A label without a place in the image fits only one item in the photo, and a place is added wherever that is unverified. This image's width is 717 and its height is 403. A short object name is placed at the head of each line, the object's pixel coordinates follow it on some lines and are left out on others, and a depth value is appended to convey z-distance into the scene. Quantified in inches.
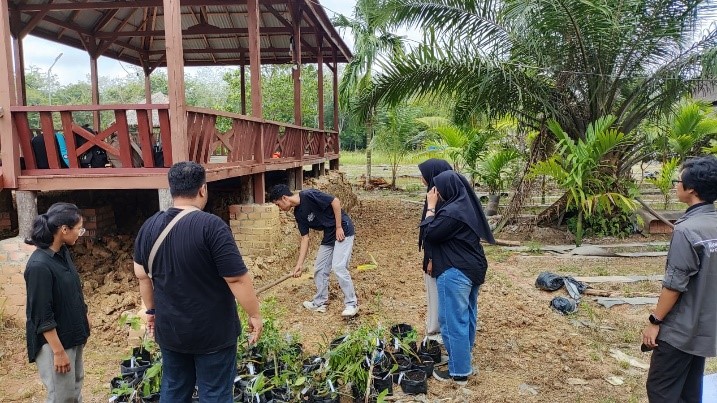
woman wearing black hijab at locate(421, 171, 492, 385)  147.6
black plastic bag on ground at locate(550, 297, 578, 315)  224.8
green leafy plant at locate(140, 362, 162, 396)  135.9
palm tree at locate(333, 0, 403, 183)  397.5
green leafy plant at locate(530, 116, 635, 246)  334.3
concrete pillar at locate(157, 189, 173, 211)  211.6
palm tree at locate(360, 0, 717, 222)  341.1
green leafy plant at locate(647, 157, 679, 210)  382.3
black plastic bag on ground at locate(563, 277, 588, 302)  242.2
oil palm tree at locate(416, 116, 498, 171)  470.9
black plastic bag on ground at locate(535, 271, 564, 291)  253.7
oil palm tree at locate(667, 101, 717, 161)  390.0
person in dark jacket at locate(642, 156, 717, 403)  107.3
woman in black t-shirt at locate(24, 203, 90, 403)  116.3
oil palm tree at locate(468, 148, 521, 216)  434.9
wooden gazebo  203.5
